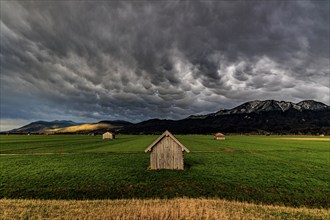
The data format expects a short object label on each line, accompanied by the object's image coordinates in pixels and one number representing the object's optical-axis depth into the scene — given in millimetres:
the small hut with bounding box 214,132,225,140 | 137125
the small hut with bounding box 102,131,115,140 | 151375
